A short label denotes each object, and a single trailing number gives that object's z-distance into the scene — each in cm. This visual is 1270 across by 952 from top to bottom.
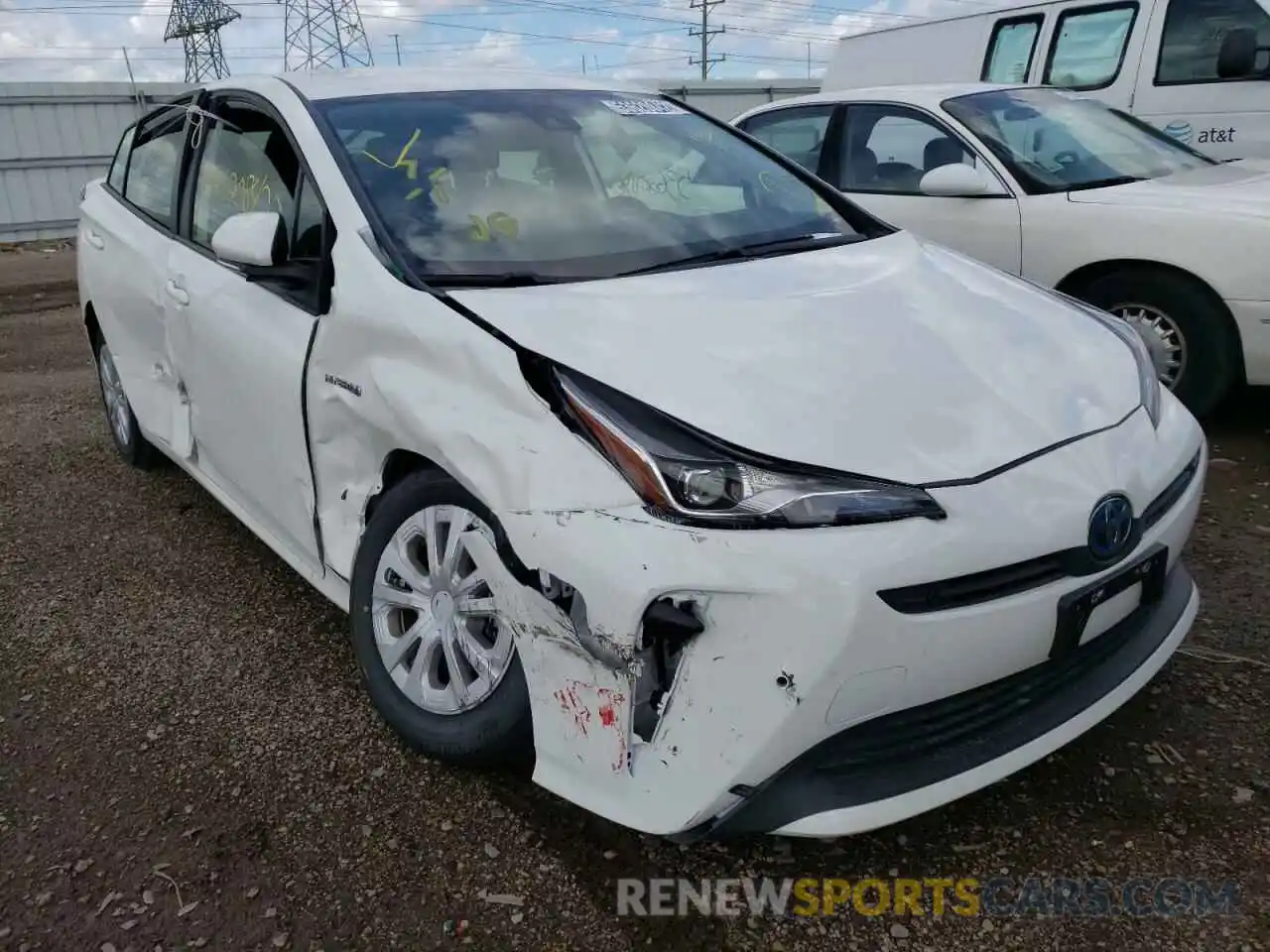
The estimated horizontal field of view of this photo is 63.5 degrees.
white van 570
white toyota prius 172
